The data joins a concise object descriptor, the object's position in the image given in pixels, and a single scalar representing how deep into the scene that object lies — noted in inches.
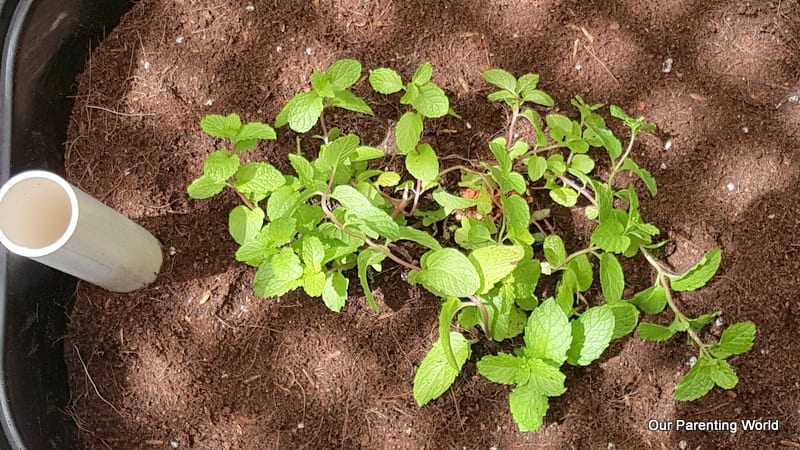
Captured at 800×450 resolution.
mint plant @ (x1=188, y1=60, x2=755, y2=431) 19.9
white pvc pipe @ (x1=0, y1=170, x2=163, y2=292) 19.7
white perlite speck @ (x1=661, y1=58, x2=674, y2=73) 23.5
